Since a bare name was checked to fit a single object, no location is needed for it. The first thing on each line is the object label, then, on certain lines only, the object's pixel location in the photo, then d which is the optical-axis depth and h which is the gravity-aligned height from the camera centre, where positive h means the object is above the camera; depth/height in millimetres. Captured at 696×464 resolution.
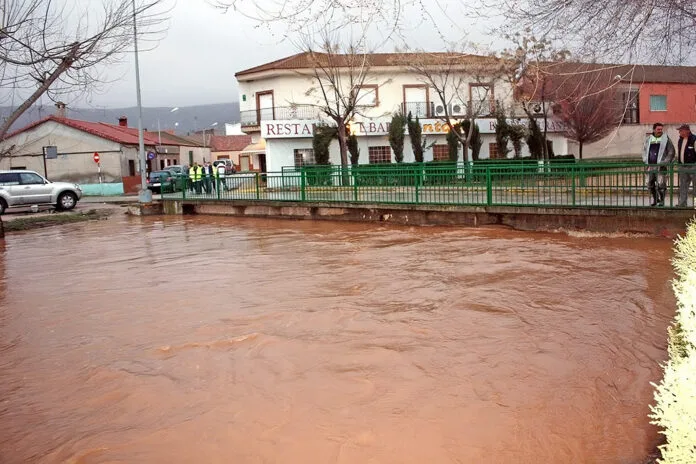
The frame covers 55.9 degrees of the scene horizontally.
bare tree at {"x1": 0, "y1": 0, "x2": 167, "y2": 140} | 12500 +2702
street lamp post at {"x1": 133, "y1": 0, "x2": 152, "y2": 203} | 26094 +852
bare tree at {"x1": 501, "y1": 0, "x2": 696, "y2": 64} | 8188 +1764
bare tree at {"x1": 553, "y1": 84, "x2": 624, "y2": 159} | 35188 +2021
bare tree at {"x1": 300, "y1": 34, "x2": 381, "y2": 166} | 32281 +4551
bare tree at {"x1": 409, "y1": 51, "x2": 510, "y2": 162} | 34125 +4291
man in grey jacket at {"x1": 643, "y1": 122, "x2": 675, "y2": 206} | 13492 -211
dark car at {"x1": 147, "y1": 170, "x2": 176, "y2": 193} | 28141 -402
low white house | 41688 +1441
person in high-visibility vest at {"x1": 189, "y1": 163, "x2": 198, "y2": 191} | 26016 -221
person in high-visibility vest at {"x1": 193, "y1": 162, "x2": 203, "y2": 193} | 25953 -171
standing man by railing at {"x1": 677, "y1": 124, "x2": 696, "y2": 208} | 13023 -304
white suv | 26109 -475
